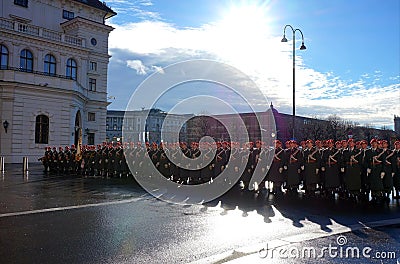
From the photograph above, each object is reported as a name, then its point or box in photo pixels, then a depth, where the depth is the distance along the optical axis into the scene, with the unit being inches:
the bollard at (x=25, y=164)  1006.5
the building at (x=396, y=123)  4633.4
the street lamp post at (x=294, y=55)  997.8
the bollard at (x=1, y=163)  1023.0
